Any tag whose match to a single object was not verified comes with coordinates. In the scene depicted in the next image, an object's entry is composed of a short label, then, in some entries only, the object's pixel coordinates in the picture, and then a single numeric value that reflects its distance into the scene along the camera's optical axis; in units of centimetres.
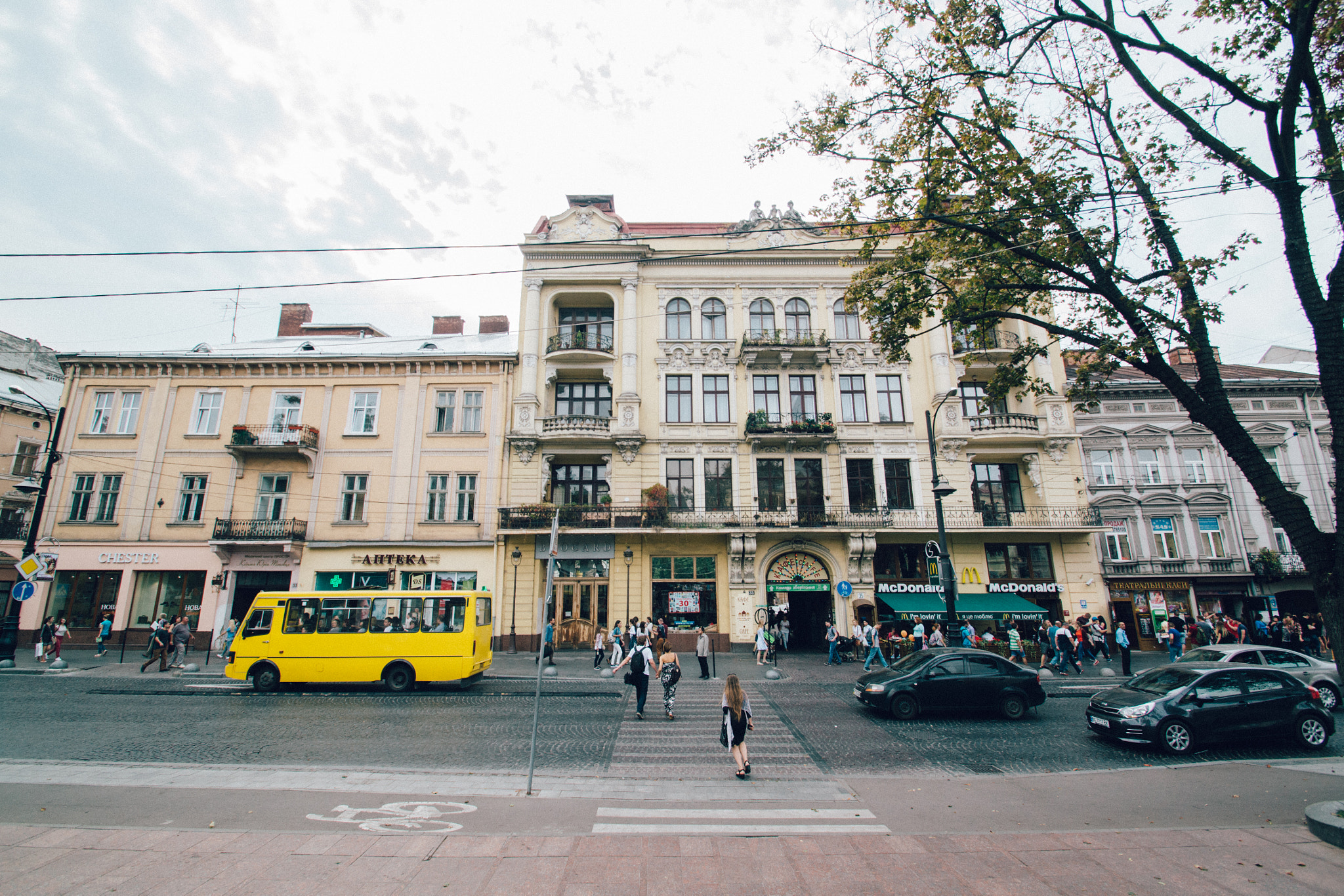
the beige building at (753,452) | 2538
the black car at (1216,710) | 1023
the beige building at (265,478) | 2556
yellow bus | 1579
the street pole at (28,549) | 1966
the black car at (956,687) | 1274
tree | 810
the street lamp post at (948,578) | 1666
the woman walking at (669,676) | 1263
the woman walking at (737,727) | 874
